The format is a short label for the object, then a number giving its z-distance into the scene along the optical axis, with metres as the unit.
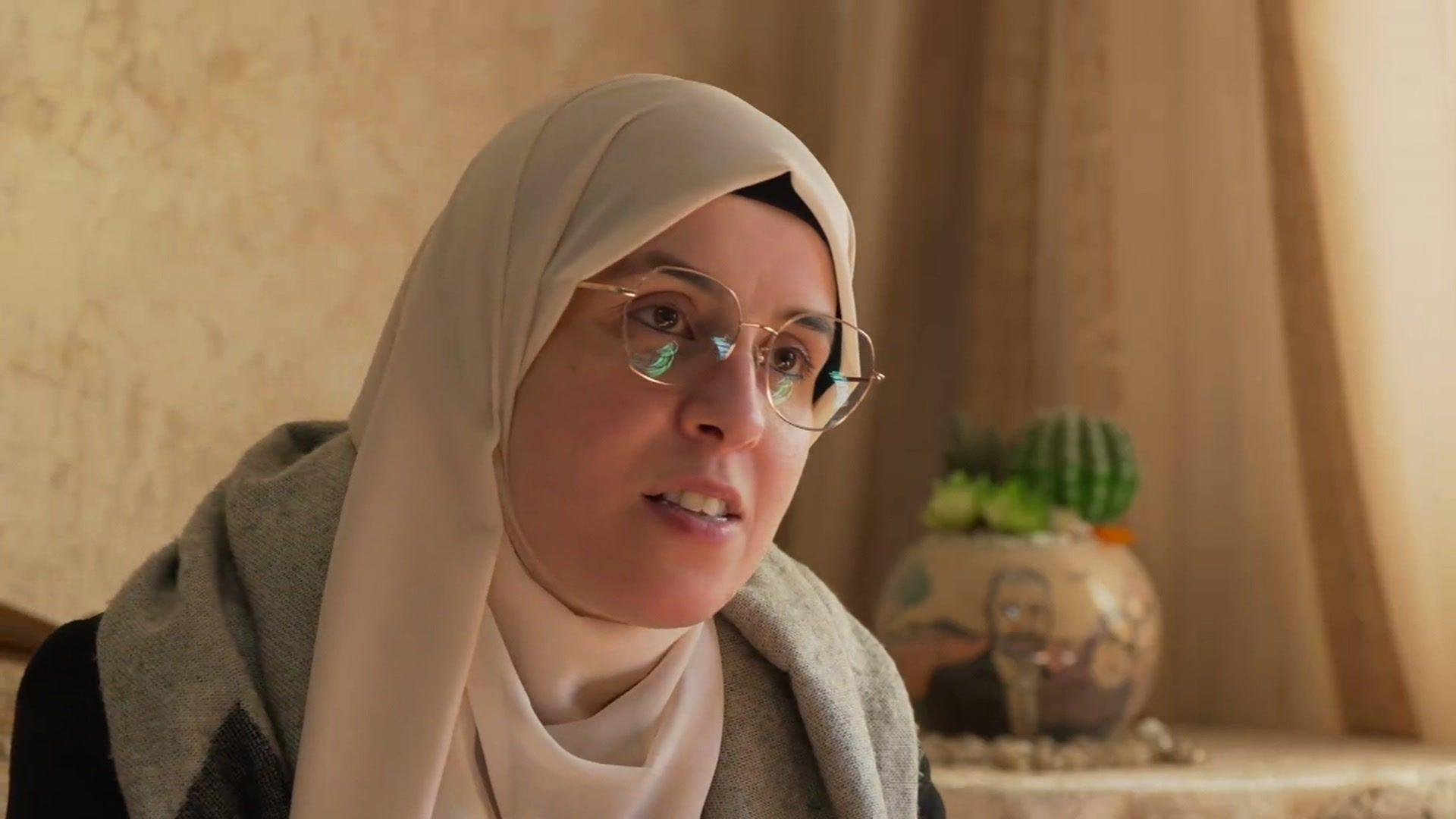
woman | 1.34
